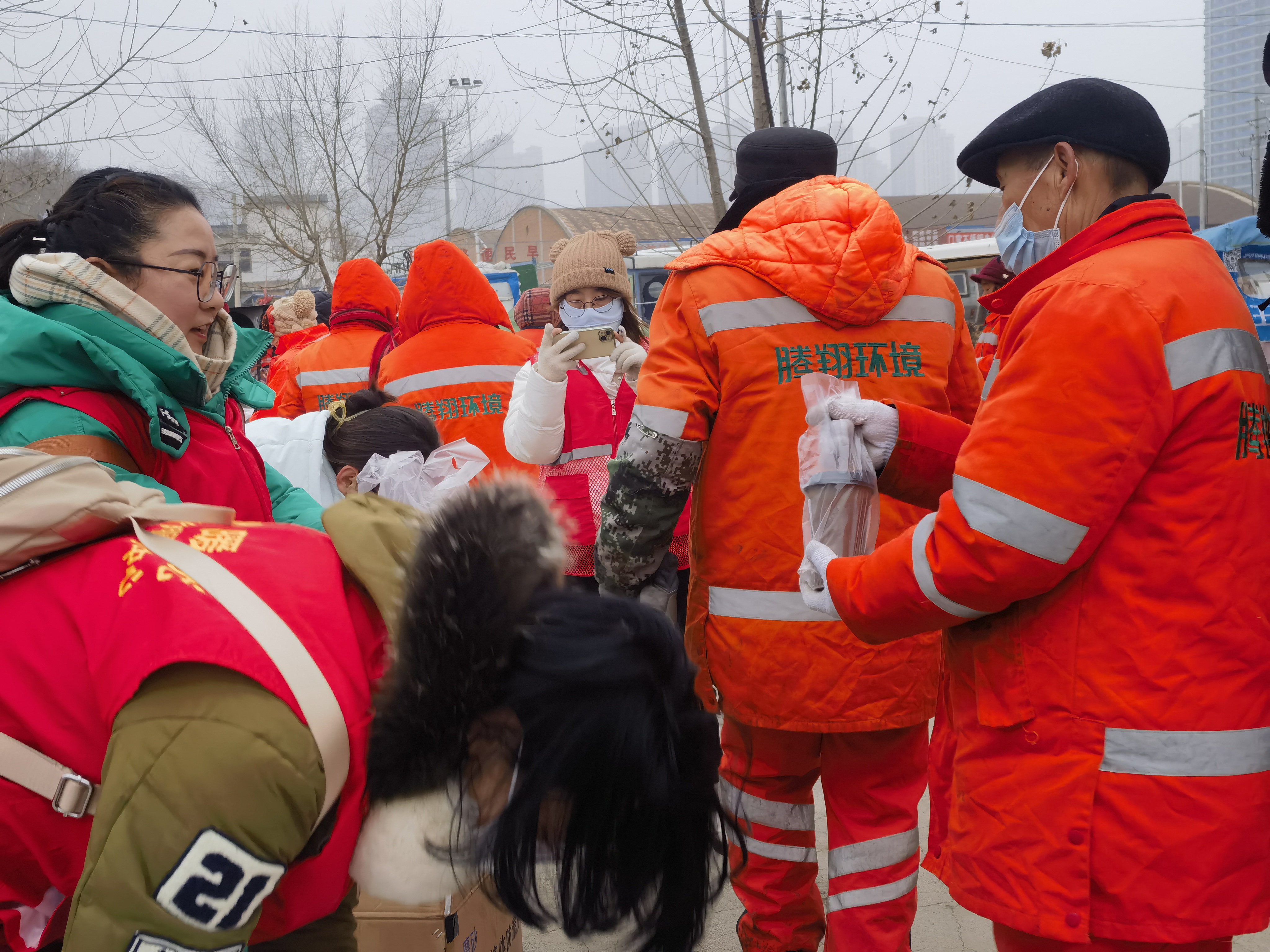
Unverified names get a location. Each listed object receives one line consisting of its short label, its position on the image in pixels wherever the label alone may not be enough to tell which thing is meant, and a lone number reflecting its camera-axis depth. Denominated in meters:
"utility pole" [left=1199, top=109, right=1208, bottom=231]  31.48
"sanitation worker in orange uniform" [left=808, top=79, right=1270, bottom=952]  1.52
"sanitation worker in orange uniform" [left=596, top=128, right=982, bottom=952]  2.37
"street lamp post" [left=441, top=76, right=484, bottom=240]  18.09
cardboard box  2.08
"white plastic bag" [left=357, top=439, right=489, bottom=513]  3.00
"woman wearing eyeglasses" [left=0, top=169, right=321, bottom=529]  1.67
